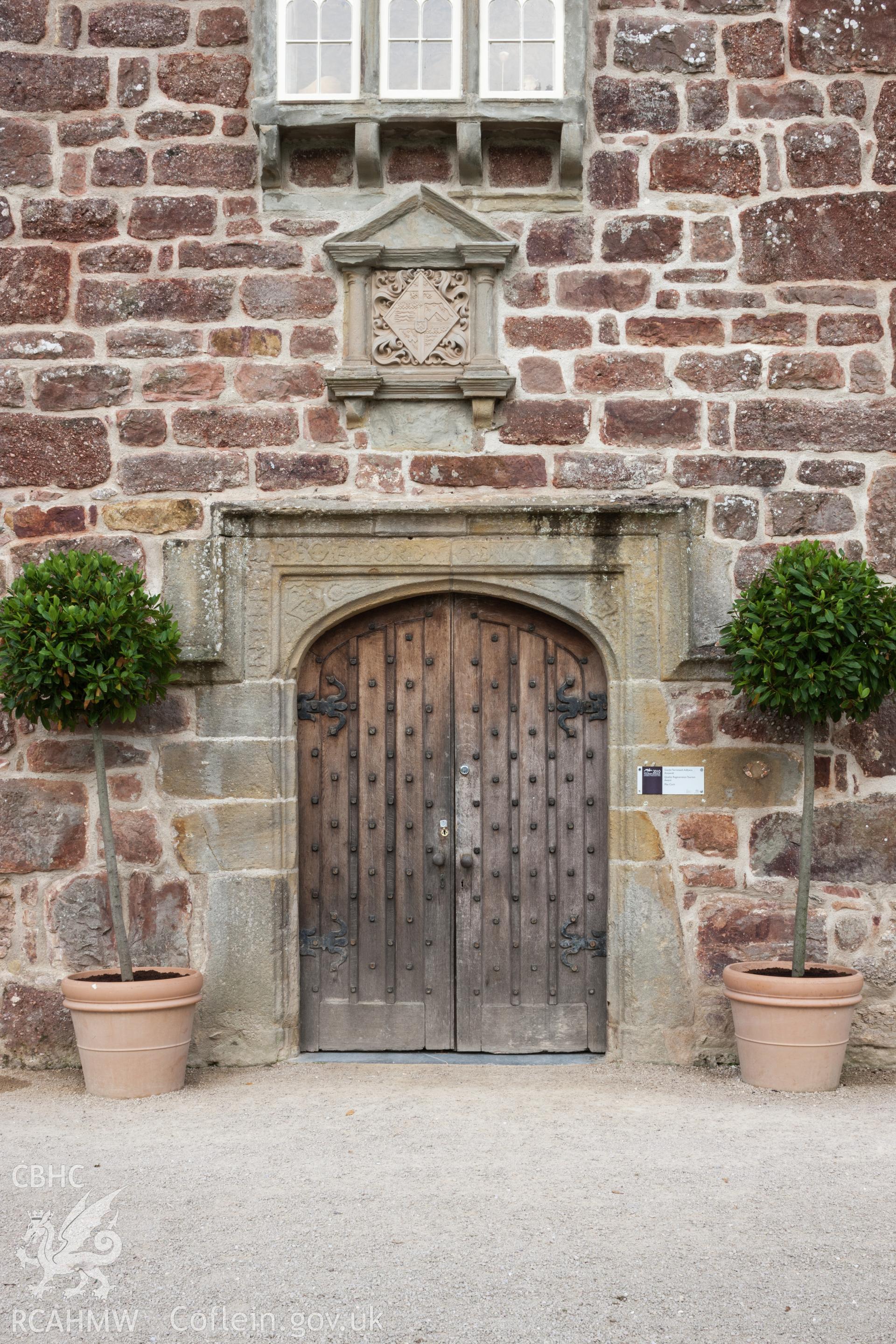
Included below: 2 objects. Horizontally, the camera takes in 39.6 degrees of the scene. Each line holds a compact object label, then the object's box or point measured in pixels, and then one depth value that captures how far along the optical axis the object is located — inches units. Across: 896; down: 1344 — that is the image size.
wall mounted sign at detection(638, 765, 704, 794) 199.8
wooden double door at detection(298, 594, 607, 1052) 207.8
